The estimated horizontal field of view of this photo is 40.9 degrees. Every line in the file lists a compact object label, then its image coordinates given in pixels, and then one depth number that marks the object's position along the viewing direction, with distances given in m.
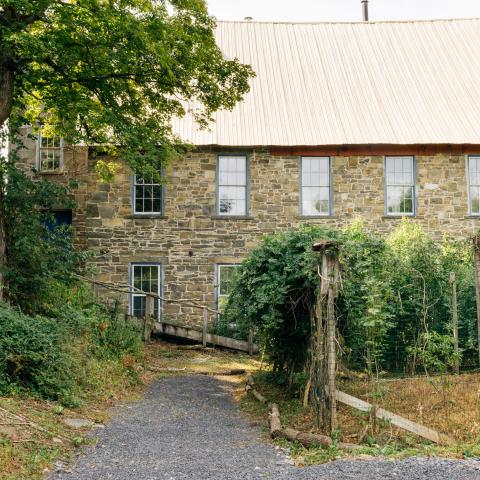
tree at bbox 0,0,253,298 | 11.27
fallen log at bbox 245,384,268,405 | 11.07
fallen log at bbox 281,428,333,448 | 7.81
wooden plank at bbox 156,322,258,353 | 17.41
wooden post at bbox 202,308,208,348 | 17.31
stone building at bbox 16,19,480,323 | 18.48
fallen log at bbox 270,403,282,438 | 8.61
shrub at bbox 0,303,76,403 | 9.34
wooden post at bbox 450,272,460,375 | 11.09
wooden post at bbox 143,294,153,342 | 16.93
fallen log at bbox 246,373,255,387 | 12.61
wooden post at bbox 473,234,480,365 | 10.50
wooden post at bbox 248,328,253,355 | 17.12
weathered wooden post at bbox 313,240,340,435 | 8.40
